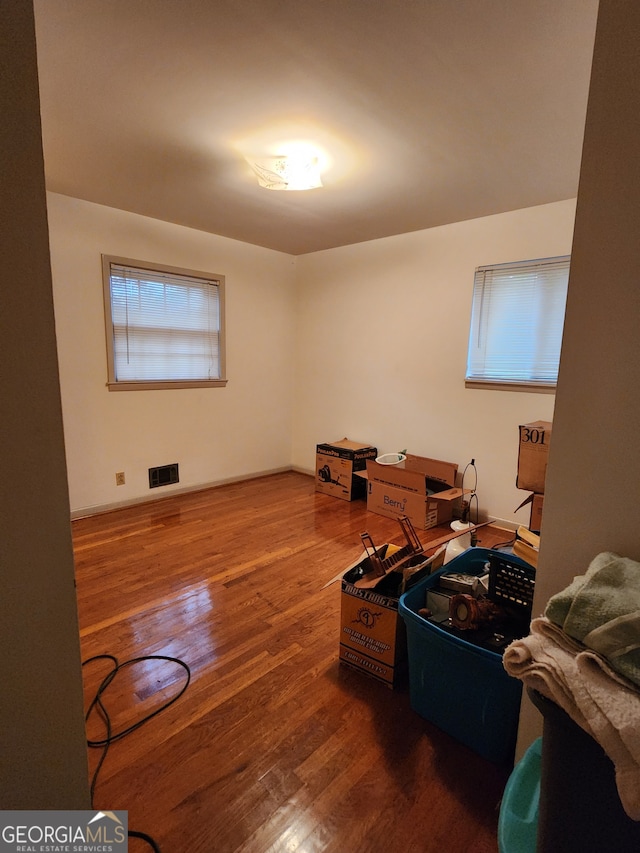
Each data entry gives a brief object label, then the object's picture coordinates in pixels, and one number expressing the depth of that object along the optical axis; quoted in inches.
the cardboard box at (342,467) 155.1
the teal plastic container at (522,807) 31.2
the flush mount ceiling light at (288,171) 89.3
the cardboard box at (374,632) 64.7
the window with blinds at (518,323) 117.4
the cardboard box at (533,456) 85.4
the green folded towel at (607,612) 23.5
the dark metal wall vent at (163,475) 148.9
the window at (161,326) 133.3
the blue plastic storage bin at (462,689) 50.4
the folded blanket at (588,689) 20.7
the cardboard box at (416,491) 129.8
